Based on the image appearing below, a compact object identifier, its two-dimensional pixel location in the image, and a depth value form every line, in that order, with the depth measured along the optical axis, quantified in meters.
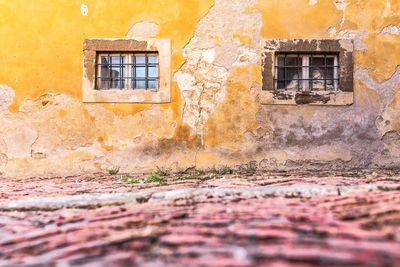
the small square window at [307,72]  5.61
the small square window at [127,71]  5.71
